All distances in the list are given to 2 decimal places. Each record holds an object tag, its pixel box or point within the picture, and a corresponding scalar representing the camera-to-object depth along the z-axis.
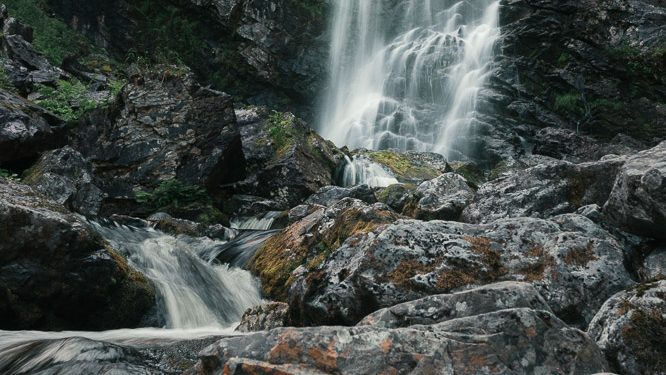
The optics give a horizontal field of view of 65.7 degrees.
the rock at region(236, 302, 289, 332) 5.39
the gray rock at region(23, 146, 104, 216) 9.88
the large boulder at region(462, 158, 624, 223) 6.57
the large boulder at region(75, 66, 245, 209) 12.74
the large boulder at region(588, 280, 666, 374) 3.16
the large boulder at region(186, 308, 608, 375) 2.59
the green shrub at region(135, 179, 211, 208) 12.13
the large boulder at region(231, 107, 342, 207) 13.37
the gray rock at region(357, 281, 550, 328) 3.26
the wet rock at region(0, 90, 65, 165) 10.25
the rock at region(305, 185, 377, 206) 10.57
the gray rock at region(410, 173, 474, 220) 8.02
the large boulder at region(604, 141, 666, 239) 4.49
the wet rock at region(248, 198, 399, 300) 6.56
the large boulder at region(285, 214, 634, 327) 4.38
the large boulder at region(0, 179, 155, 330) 5.57
